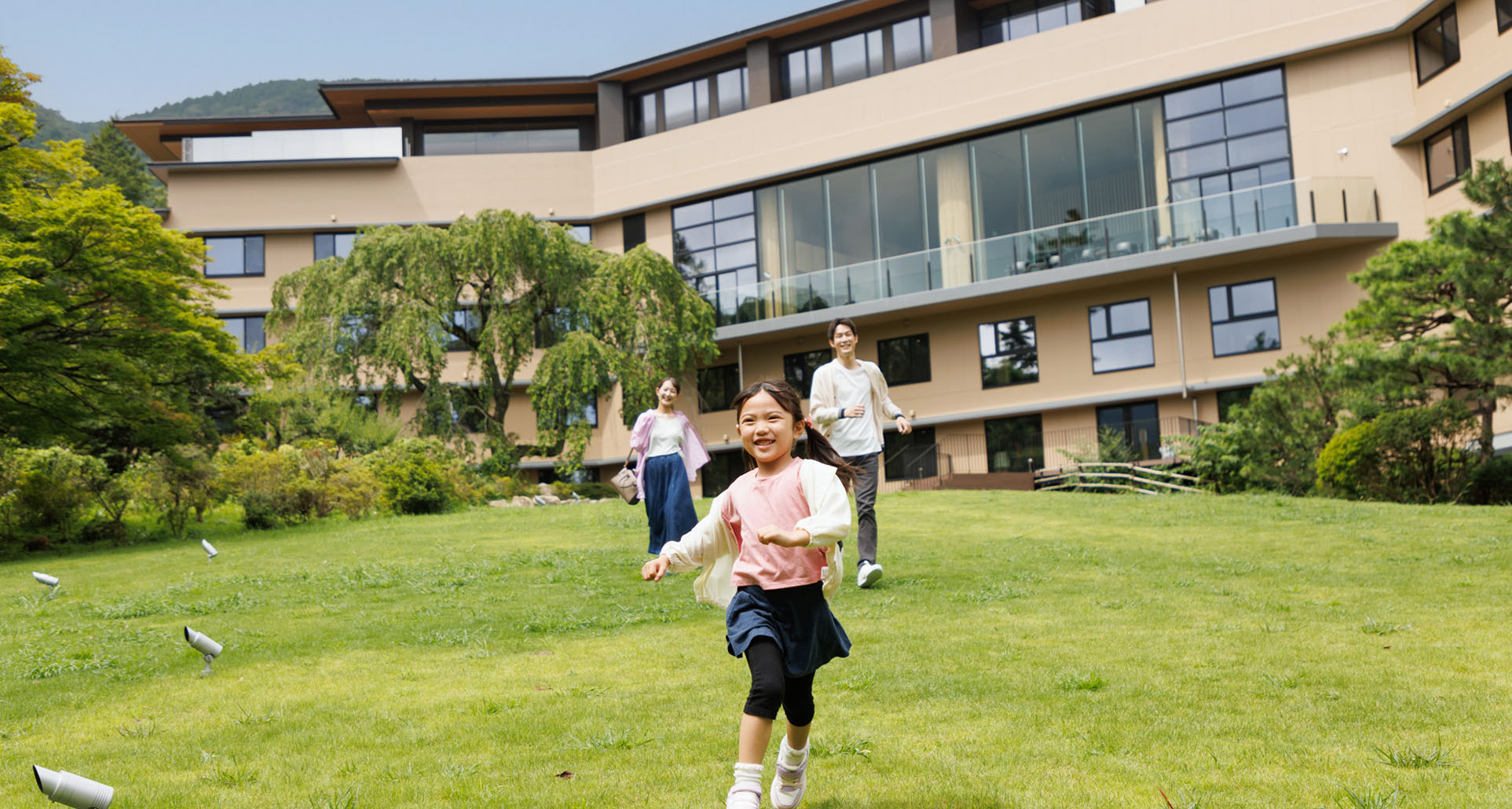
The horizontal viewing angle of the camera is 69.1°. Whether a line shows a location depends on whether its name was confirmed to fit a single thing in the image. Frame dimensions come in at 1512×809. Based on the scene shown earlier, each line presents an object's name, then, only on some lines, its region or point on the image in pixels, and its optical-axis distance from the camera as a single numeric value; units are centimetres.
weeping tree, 2859
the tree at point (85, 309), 1805
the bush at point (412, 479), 2309
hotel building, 2745
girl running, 400
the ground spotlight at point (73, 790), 358
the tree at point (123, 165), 5741
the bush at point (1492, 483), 1731
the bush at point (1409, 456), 1722
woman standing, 1146
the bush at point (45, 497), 1933
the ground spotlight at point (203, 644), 668
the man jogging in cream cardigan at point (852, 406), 935
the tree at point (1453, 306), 1556
